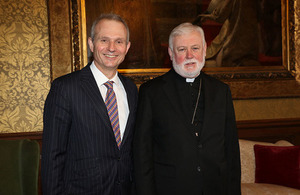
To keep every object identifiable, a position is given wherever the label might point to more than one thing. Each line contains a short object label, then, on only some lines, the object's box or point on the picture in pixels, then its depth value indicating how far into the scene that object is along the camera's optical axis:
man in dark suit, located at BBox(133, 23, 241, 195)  1.87
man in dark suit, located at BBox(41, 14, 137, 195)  1.64
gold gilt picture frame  3.22
